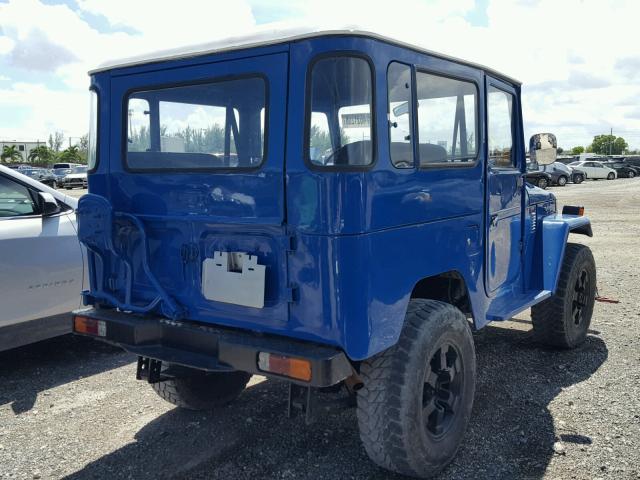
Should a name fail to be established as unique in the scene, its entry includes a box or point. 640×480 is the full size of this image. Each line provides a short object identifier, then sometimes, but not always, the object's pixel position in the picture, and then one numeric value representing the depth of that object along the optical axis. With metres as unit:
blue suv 2.74
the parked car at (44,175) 33.72
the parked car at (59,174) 32.94
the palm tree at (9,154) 72.69
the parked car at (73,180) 32.06
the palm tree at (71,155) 71.24
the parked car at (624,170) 40.41
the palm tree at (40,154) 76.50
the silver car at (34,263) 4.48
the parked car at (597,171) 38.28
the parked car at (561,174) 31.73
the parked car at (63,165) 35.72
